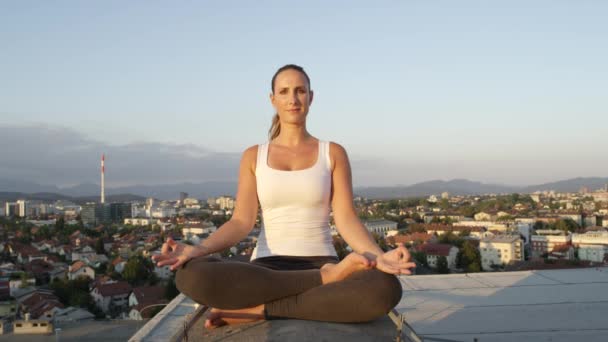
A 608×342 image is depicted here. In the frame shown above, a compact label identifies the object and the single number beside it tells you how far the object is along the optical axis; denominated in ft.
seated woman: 3.85
